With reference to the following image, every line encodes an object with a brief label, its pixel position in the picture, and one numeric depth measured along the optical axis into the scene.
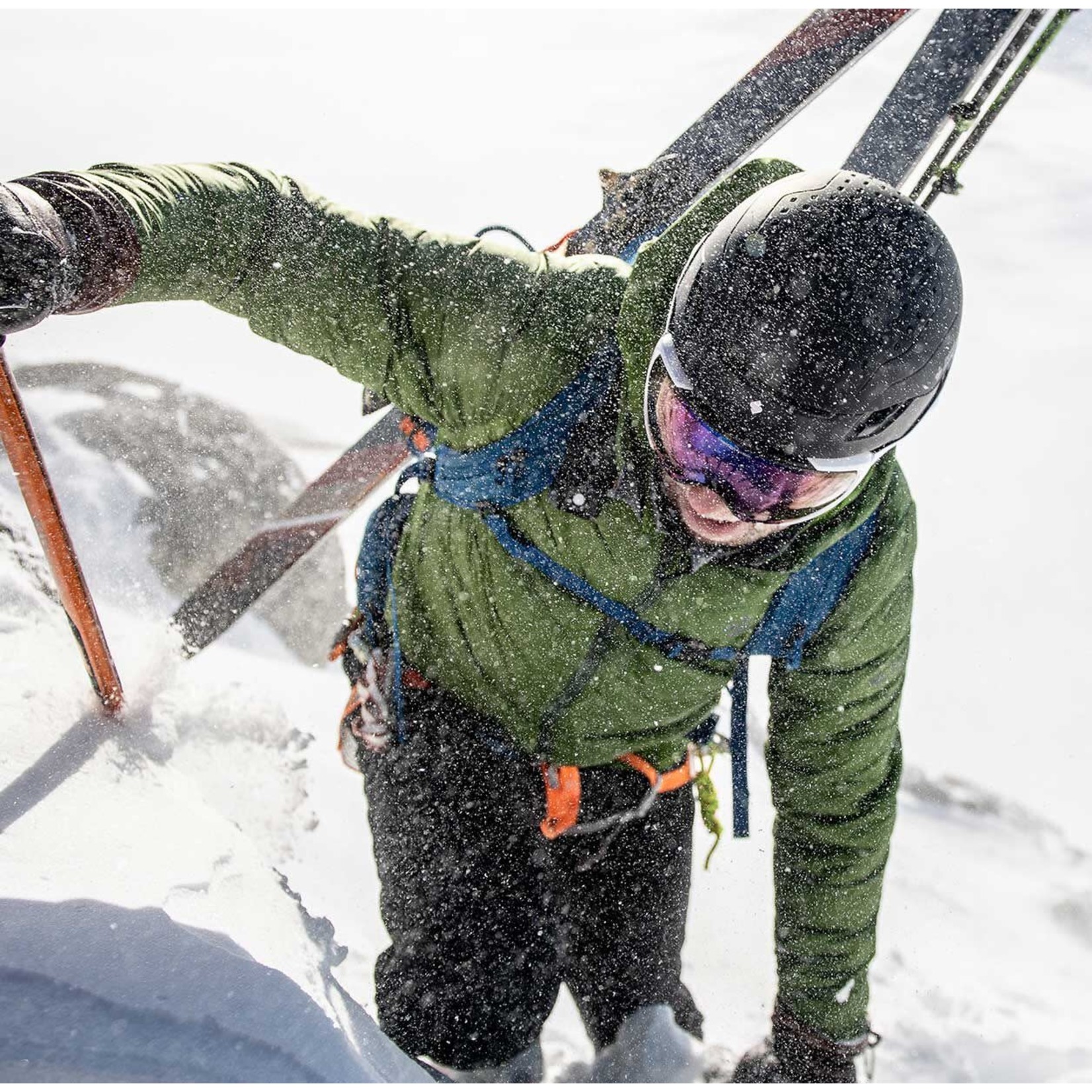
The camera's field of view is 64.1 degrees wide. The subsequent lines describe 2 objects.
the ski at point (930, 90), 2.60
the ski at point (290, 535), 4.00
